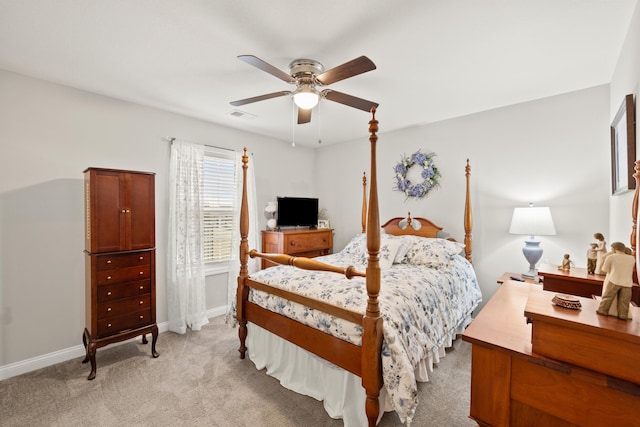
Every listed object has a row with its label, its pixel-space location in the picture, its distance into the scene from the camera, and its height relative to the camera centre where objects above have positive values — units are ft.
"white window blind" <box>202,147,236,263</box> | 12.05 +0.26
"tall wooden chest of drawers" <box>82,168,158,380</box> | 7.70 -1.49
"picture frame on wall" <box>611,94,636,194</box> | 5.65 +1.45
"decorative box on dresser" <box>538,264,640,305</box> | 5.32 -1.48
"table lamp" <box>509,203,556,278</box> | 8.67 -0.56
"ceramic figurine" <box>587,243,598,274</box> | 5.70 -1.07
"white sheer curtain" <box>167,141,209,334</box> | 10.80 -1.35
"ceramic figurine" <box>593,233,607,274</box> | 5.33 -0.87
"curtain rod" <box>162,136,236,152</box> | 10.85 +2.82
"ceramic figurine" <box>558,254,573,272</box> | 6.14 -1.27
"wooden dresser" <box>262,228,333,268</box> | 13.08 -1.71
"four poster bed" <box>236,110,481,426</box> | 5.29 -2.72
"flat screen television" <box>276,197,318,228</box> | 14.03 -0.17
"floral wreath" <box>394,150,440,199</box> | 12.16 +1.57
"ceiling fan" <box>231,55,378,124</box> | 6.15 +3.07
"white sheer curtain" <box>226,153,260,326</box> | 12.64 -0.67
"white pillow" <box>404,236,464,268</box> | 9.62 -1.58
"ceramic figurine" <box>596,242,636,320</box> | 3.17 -0.90
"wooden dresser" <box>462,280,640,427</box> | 3.02 -2.02
